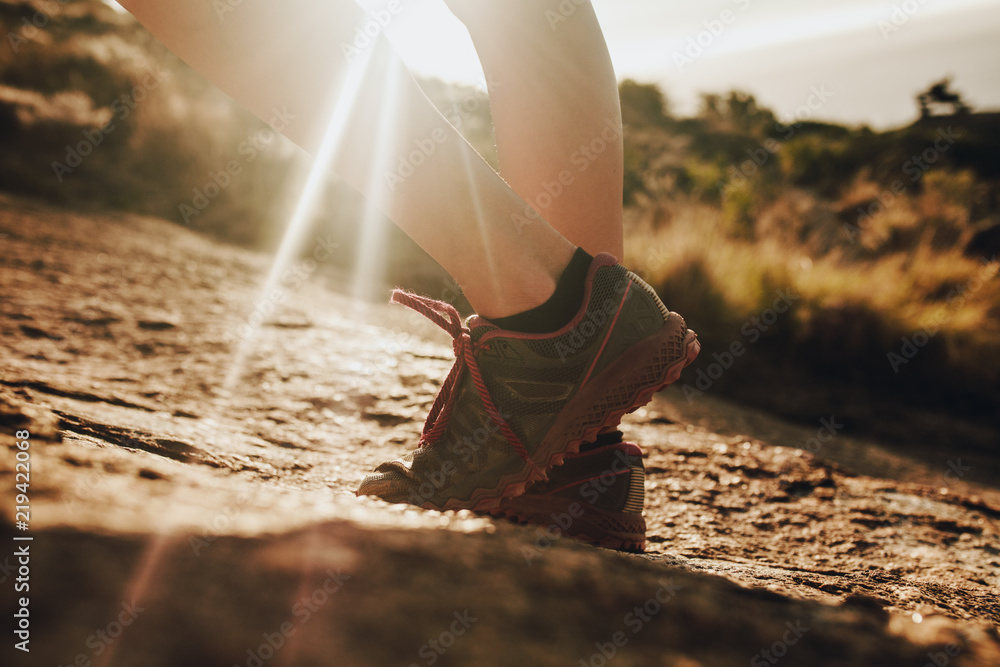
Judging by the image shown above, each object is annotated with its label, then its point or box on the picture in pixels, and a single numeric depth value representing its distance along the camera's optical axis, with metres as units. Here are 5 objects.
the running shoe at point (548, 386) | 0.96
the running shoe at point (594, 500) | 1.03
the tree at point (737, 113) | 16.39
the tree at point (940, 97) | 15.21
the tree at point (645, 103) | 17.39
